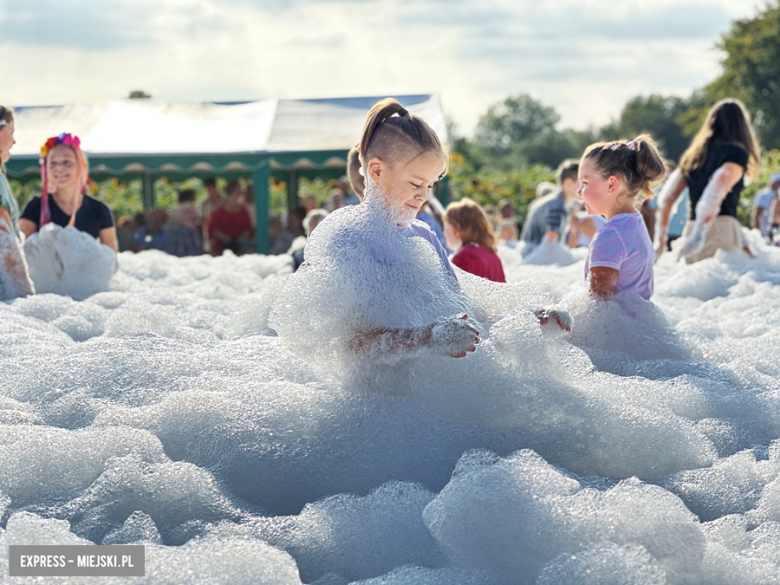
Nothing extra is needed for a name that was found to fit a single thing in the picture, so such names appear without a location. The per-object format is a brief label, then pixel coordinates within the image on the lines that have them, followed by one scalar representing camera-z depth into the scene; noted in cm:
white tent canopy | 1155
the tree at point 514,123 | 9000
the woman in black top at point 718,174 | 550
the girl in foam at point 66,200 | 532
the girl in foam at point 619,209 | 337
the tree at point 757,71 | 3781
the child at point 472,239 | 436
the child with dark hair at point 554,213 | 719
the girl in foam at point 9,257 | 455
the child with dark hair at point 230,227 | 1174
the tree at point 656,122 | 7069
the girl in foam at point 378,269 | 233
